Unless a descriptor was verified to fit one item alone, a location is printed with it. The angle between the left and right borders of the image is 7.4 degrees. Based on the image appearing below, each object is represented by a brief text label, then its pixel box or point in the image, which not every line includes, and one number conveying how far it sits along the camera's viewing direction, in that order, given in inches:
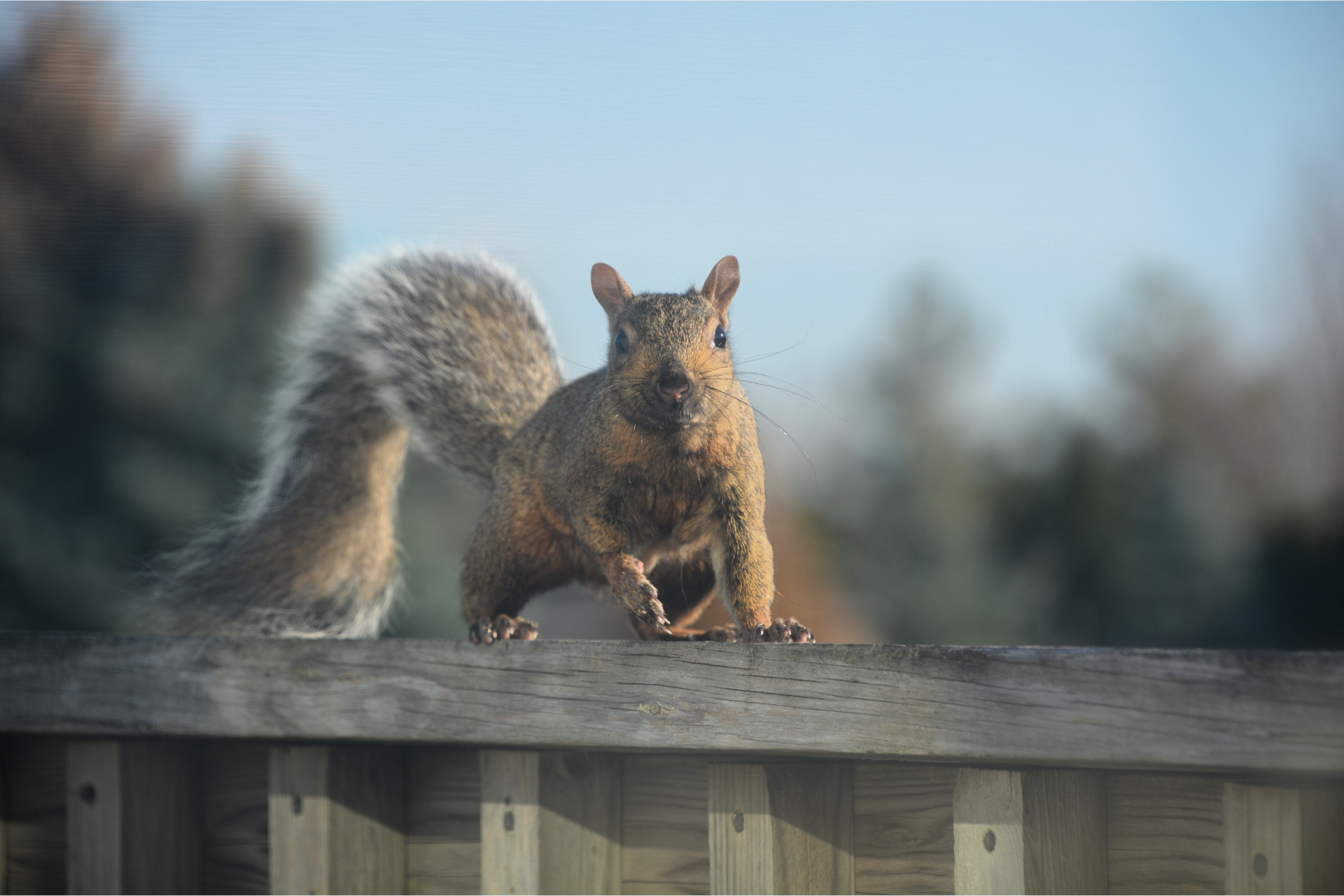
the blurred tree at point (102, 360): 477.3
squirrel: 146.8
